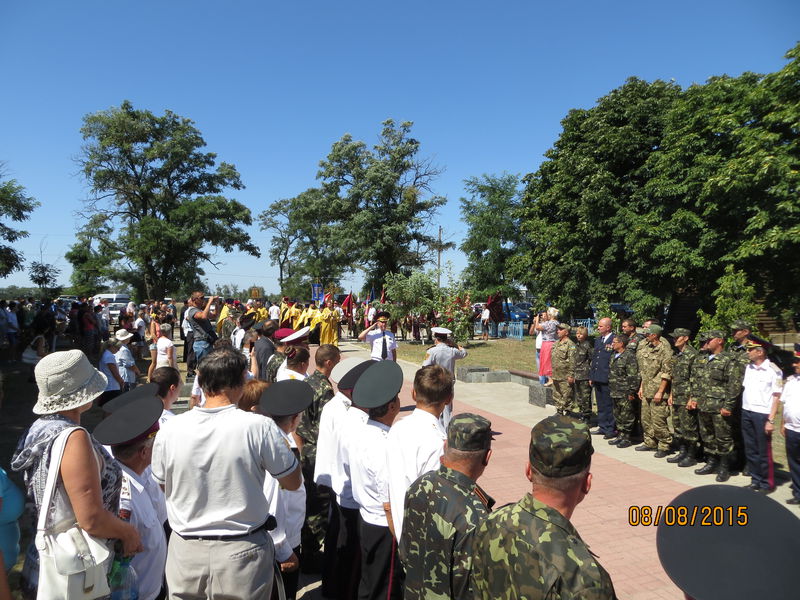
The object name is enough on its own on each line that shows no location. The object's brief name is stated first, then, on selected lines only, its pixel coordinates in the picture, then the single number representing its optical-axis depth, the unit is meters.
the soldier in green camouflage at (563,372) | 9.57
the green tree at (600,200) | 21.98
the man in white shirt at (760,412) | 5.99
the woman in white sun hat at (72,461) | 2.11
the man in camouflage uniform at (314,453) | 4.13
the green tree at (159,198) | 30.39
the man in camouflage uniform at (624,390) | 8.10
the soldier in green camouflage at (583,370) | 9.34
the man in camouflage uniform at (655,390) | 7.53
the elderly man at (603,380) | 8.62
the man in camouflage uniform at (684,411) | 7.01
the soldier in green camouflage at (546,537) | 1.61
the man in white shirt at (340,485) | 3.42
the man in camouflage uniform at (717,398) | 6.43
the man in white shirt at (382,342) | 9.45
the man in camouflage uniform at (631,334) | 8.28
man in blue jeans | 9.85
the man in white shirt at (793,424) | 5.61
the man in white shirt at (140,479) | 2.49
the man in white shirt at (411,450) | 2.74
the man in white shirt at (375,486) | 3.14
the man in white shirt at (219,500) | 2.36
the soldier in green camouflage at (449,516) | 2.17
